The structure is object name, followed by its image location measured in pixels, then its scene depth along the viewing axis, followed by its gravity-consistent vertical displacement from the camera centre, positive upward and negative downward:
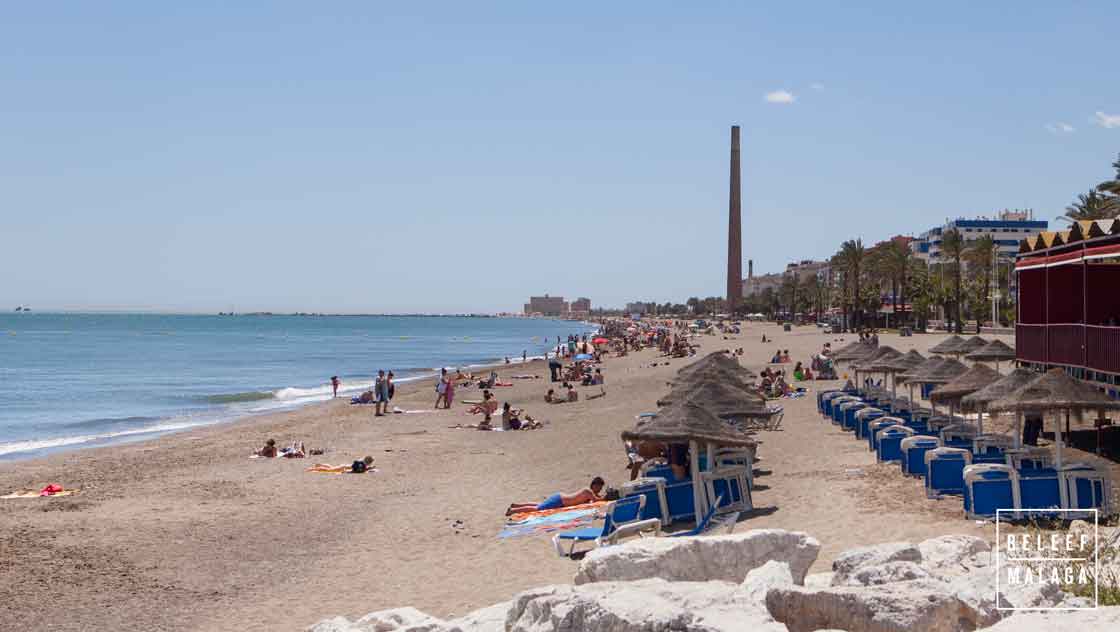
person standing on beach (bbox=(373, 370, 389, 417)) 31.69 -2.67
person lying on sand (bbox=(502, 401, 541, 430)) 26.28 -3.00
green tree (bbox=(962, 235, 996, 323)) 72.44 +2.60
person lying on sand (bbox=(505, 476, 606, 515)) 14.02 -2.67
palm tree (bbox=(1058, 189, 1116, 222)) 38.38 +3.90
